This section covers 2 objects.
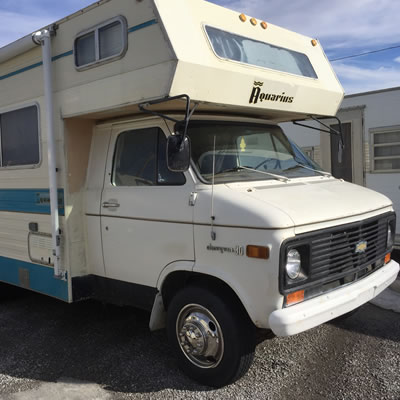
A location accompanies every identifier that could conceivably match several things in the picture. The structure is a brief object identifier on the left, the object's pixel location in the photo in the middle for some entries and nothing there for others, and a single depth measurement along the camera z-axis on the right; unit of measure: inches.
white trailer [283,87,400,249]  305.7
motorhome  126.7
